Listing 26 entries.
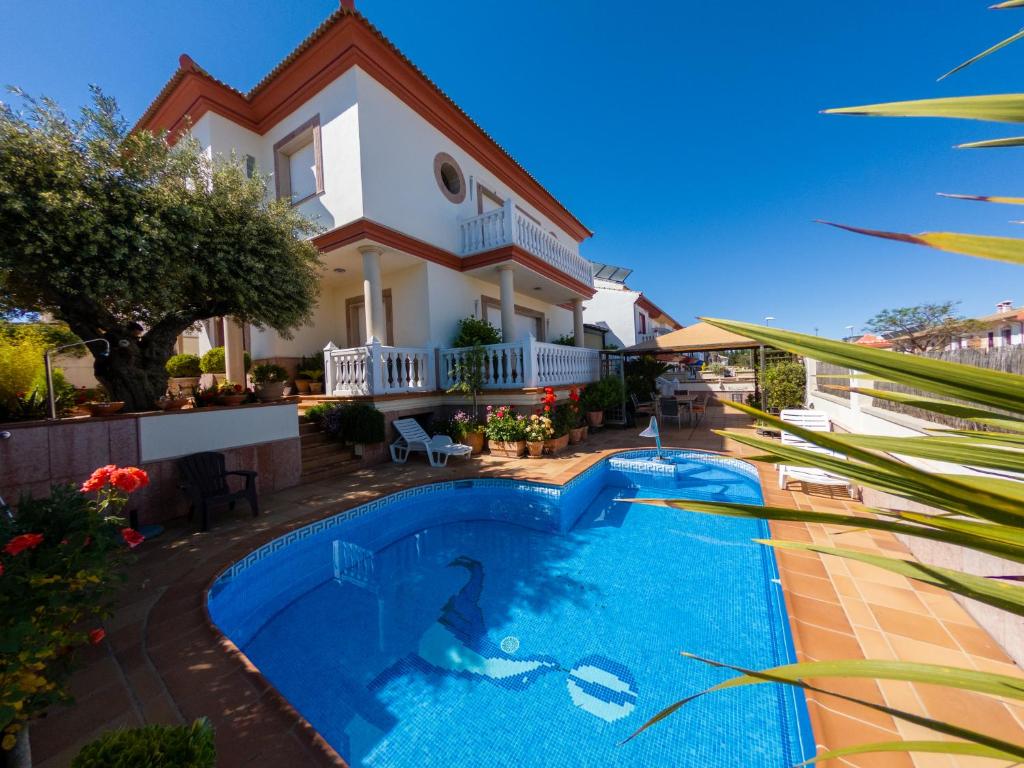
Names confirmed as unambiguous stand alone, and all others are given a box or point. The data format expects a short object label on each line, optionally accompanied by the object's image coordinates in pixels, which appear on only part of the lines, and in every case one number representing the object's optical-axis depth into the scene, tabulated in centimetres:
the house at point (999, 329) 2328
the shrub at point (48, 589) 176
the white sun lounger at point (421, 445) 787
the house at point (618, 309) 2323
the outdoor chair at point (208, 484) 495
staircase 720
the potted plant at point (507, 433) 853
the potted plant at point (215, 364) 1012
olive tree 442
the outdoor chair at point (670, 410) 1188
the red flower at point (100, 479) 315
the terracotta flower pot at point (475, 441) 887
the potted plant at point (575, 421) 973
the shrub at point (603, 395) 1139
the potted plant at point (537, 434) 839
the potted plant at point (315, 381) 970
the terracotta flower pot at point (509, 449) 849
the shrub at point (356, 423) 776
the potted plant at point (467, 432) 883
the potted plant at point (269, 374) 888
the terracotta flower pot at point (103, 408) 493
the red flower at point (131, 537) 288
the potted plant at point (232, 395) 628
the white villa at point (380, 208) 845
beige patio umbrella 1046
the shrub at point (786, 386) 993
